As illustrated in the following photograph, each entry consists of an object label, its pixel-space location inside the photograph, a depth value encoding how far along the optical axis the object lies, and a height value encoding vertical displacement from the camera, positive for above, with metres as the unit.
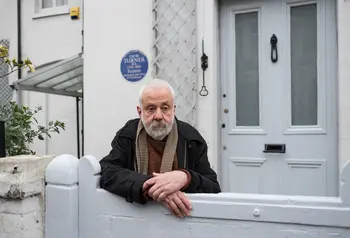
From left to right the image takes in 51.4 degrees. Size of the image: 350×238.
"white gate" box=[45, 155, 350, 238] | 1.57 -0.47
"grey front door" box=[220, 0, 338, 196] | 3.78 +0.21
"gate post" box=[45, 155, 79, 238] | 1.93 -0.43
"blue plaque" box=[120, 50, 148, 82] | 4.45 +0.64
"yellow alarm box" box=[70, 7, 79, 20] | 6.09 +1.77
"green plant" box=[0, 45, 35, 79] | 2.67 +0.43
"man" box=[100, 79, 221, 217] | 1.92 -0.19
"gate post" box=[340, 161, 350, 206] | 1.53 -0.30
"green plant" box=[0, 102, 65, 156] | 2.80 -0.09
